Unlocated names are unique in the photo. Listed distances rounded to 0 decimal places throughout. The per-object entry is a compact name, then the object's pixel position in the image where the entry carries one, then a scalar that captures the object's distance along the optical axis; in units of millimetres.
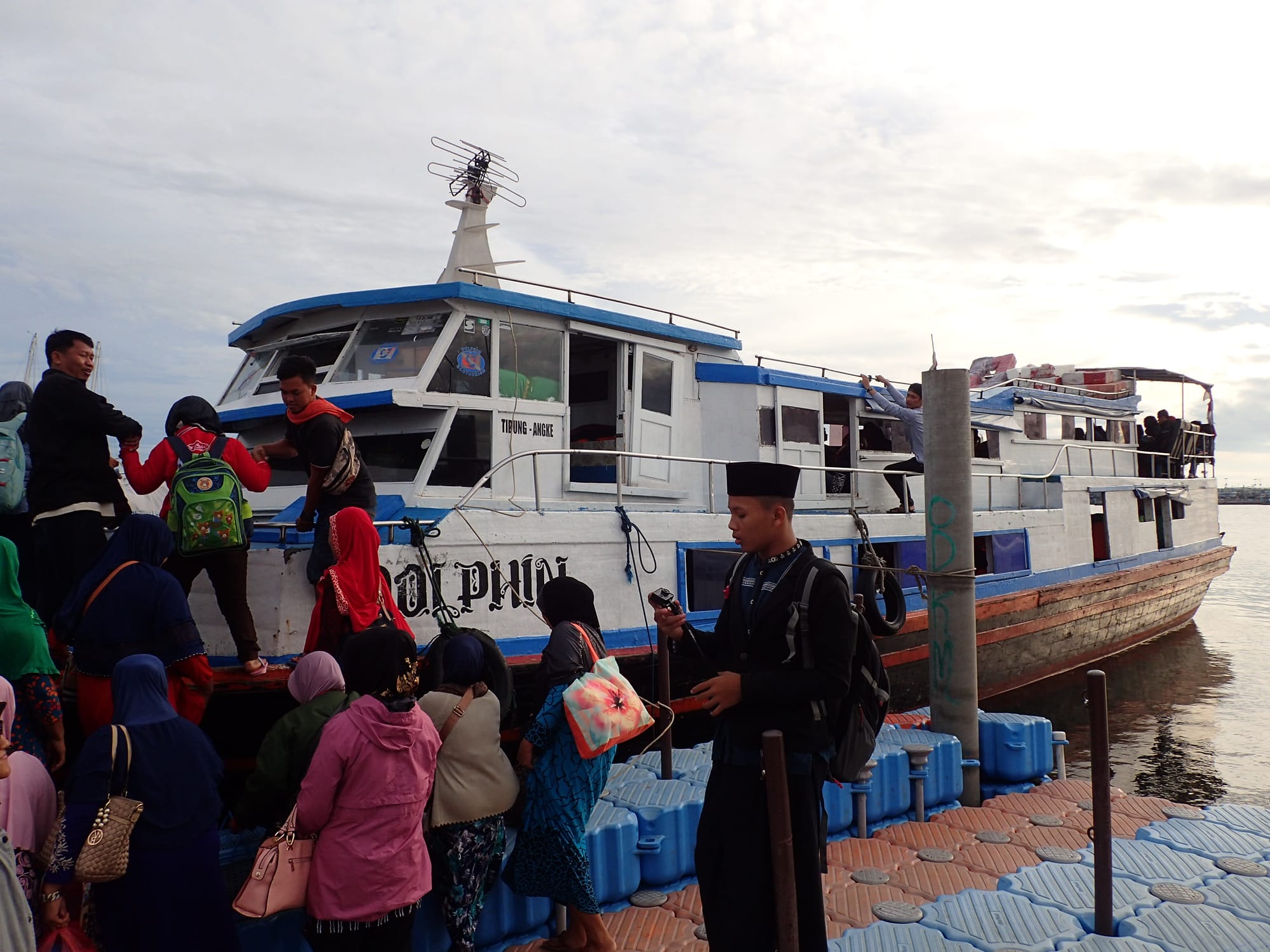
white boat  8062
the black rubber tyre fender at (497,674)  4715
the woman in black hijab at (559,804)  4535
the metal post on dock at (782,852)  3420
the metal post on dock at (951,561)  7820
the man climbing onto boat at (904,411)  13102
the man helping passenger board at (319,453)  6051
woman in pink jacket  3670
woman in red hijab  5949
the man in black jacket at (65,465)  5359
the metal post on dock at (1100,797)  4969
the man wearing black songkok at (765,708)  3461
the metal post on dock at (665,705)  6371
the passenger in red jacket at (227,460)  5676
